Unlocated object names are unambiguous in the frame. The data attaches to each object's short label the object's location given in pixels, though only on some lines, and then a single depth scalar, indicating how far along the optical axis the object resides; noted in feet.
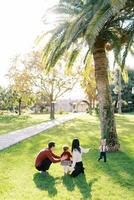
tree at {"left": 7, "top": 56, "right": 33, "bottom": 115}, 62.57
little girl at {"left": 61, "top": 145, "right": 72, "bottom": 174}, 15.02
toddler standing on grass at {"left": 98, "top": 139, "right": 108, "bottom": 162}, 17.83
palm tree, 20.09
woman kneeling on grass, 14.88
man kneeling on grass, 15.35
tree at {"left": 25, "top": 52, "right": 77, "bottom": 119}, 62.01
